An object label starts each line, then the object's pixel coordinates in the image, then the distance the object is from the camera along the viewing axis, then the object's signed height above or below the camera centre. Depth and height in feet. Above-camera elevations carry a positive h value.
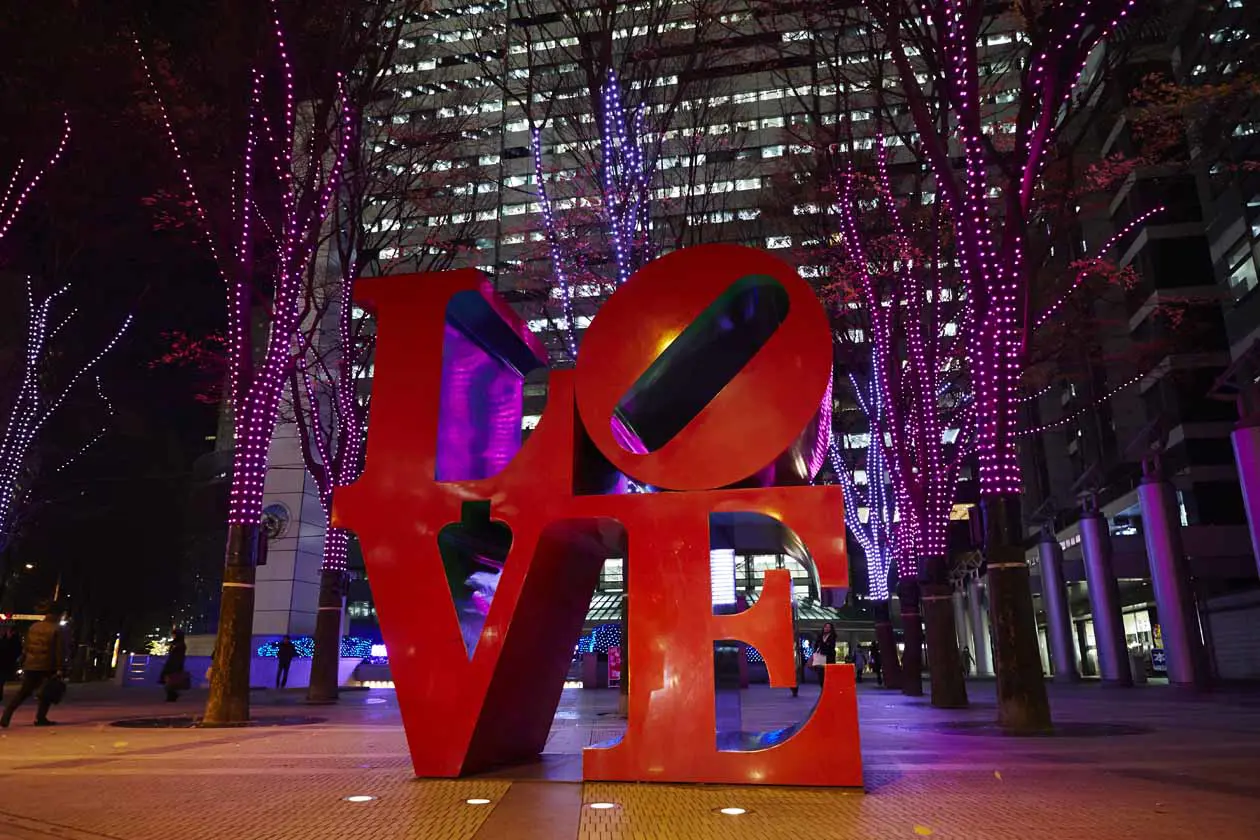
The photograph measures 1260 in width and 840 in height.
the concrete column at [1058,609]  77.20 +1.67
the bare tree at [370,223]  50.83 +27.60
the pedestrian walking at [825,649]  55.36 -1.40
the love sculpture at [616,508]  18.47 +2.97
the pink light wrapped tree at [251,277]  35.01 +16.71
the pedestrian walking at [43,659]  32.89 -0.90
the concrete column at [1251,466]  45.73 +8.85
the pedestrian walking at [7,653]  43.65 -0.90
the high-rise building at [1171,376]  75.10 +34.76
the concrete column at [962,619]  121.29 +1.28
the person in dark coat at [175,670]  51.39 -2.25
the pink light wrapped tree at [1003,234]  29.35 +15.03
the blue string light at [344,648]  79.46 -1.46
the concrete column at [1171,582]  55.16 +3.02
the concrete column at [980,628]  105.40 -0.05
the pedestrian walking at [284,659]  69.36 -2.07
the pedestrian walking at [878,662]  71.44 -3.15
